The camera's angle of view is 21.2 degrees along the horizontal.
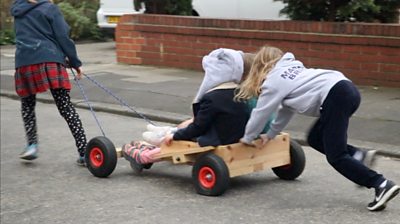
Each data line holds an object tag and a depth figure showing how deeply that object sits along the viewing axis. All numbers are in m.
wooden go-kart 8.07
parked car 21.70
